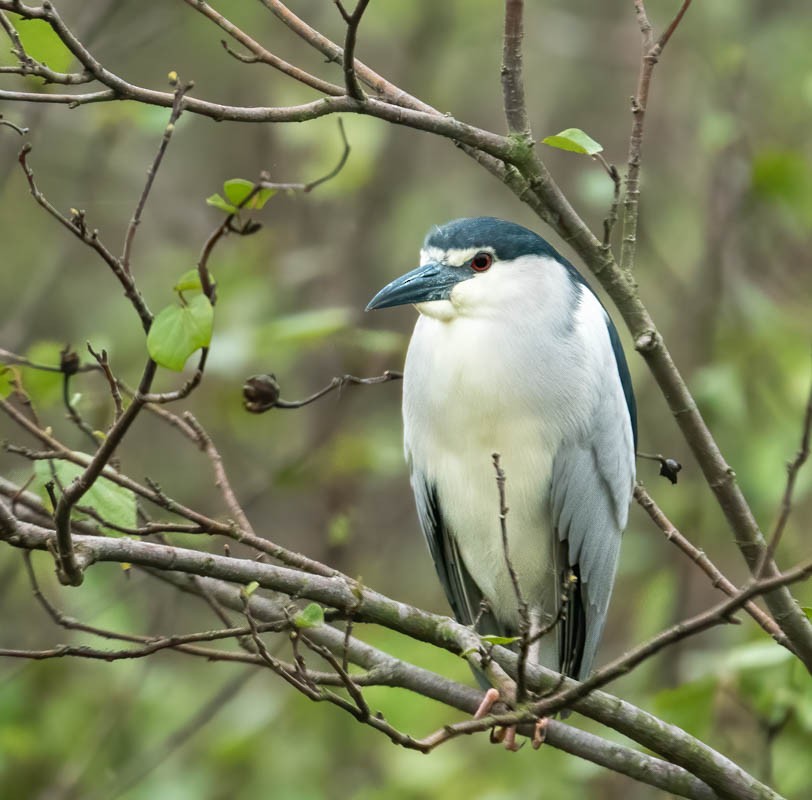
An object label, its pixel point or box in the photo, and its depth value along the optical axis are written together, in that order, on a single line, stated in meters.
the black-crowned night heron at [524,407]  11.74
